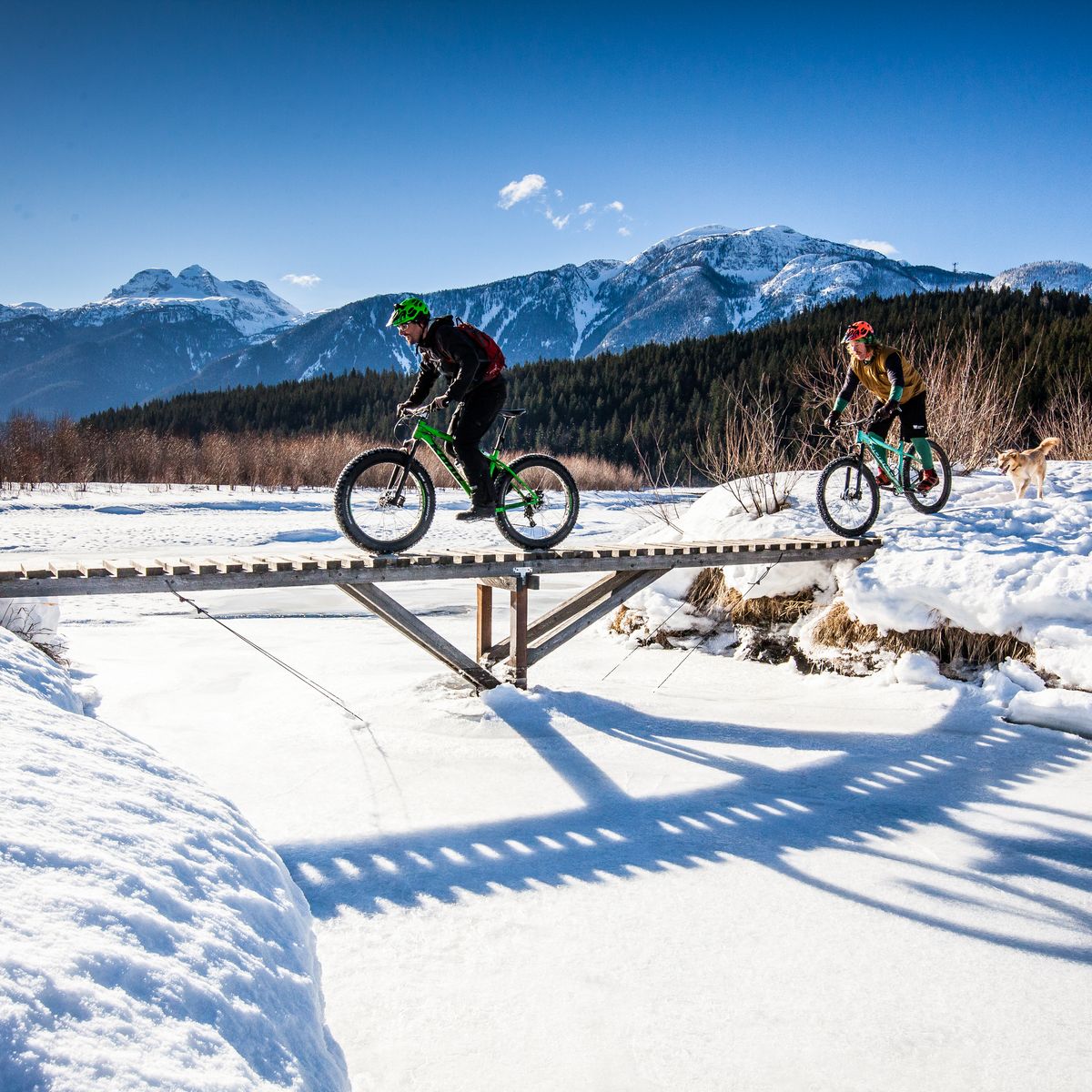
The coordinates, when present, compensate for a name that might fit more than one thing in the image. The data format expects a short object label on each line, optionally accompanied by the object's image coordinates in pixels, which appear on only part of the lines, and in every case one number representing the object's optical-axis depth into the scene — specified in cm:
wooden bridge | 538
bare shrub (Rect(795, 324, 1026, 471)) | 1084
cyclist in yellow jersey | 788
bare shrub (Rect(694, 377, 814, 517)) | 988
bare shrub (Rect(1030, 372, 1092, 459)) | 1327
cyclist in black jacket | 604
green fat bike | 614
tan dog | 859
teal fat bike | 839
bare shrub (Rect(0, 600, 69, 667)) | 631
